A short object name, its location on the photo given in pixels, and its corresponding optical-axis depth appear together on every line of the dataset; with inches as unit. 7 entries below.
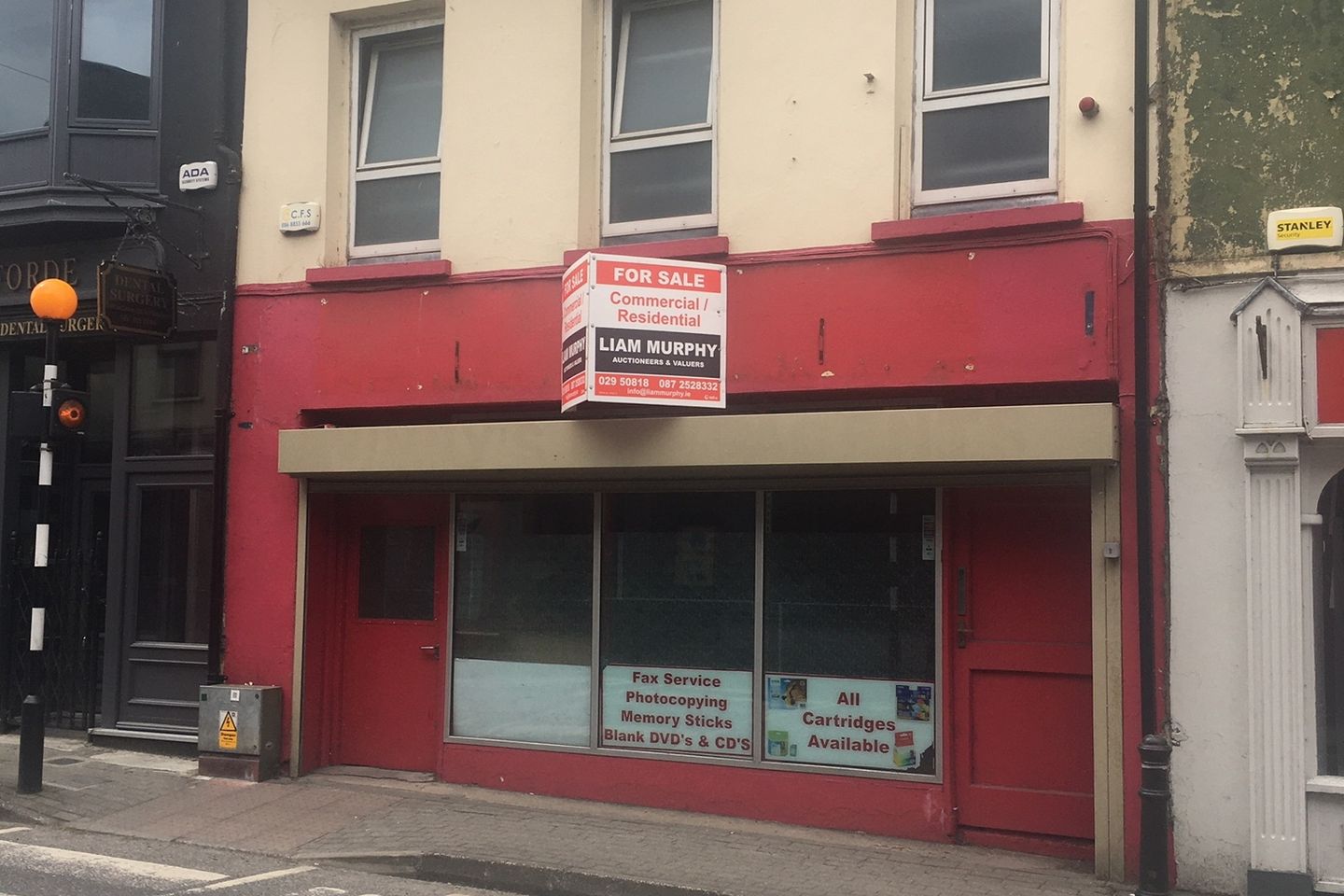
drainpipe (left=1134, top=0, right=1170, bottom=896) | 295.1
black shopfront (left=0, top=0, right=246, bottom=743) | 423.8
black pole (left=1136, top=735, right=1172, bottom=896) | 274.4
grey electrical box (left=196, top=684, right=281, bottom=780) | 388.8
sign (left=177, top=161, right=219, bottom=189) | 421.1
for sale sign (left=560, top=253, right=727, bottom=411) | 321.4
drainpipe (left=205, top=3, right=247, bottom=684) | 407.8
